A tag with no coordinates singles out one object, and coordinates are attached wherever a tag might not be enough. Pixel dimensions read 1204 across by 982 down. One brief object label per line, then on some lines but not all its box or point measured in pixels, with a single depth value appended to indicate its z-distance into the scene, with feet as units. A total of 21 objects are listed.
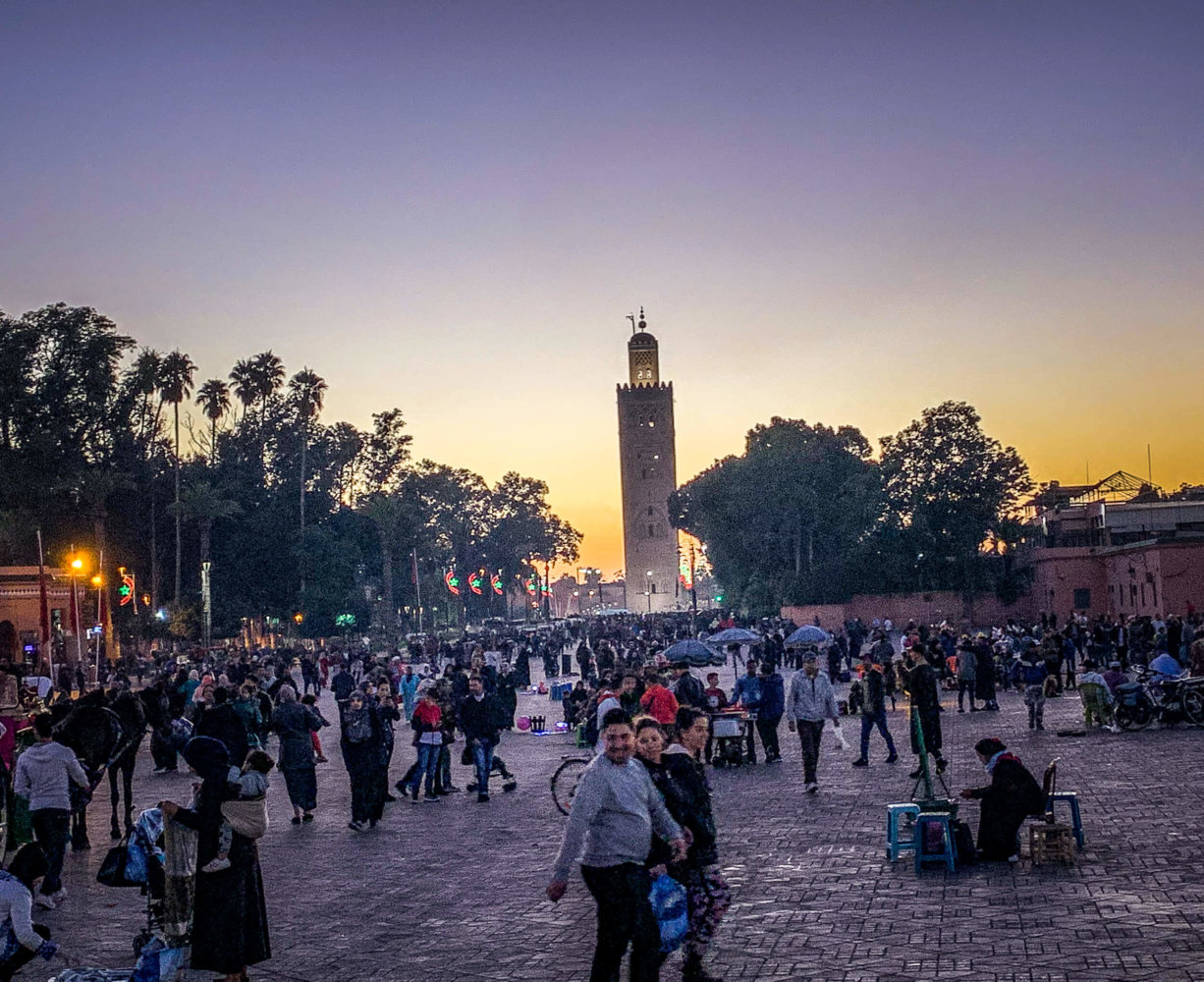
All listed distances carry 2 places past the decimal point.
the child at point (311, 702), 53.47
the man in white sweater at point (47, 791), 36.63
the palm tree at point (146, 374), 210.38
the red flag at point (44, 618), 108.27
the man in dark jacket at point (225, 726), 49.83
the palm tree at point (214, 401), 260.01
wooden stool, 33.78
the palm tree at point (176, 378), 235.61
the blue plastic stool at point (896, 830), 35.47
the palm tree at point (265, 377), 269.44
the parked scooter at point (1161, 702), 66.74
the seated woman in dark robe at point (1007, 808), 34.63
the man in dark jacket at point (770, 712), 62.54
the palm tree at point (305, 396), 281.54
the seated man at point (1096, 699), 67.56
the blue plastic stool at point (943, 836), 34.09
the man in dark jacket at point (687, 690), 60.85
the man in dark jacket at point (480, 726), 53.88
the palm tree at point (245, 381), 267.39
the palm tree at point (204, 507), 212.02
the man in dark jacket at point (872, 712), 56.65
